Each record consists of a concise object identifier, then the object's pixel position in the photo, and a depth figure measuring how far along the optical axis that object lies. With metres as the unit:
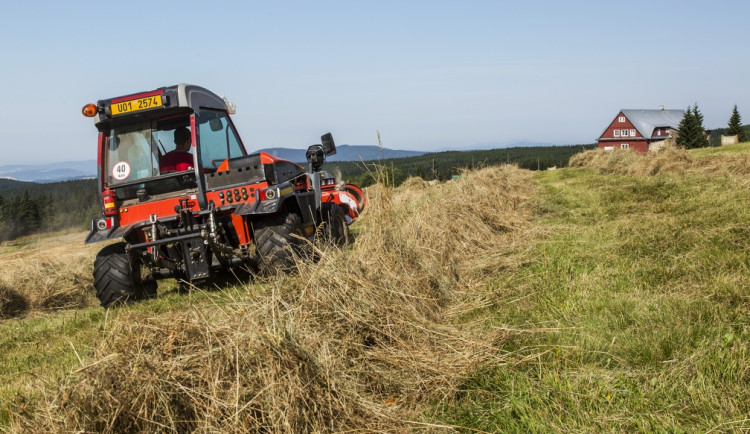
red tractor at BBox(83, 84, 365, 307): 6.39
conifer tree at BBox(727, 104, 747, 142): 59.13
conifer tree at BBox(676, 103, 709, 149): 56.91
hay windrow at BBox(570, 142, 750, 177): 11.08
